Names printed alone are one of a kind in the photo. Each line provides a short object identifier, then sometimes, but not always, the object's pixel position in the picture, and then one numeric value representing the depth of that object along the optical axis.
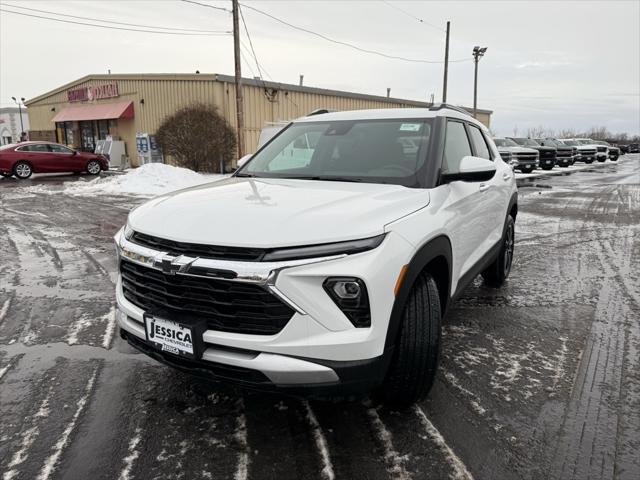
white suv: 2.23
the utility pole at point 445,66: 28.08
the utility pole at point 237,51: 17.70
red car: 18.88
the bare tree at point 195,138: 19.66
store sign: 26.59
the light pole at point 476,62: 35.25
